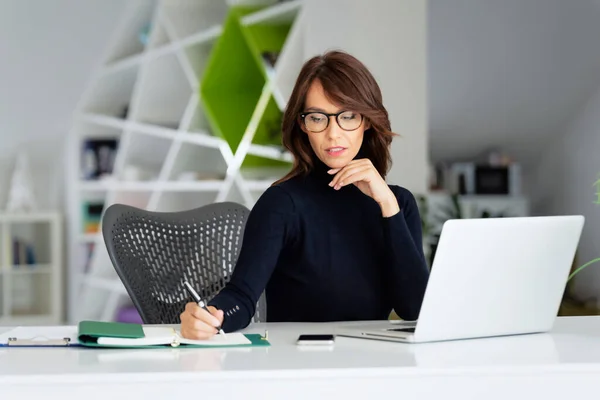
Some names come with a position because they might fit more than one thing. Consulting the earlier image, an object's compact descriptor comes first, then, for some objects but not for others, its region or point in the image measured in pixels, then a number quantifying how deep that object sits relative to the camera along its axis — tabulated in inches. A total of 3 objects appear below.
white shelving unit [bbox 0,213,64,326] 249.6
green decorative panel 210.5
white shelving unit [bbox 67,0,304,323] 220.8
